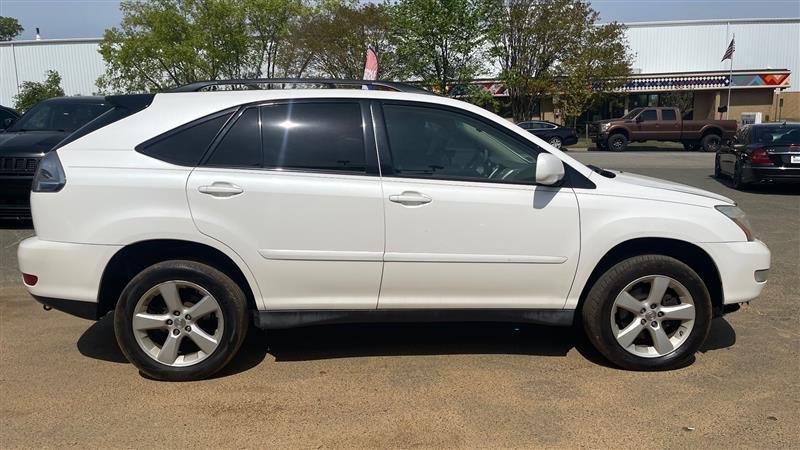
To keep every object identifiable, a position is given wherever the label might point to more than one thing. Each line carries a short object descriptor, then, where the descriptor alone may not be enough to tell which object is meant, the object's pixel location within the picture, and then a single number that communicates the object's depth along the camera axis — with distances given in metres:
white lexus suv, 3.64
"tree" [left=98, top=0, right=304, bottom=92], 30.50
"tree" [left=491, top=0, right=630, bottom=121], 33.06
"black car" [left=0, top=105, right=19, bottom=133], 10.36
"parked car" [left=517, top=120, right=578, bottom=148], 29.86
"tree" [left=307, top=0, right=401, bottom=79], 30.38
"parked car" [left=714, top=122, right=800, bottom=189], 11.73
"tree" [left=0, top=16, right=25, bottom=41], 83.12
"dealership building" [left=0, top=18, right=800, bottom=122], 41.12
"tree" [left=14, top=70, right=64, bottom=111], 40.22
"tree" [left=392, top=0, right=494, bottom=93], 26.70
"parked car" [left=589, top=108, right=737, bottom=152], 28.00
